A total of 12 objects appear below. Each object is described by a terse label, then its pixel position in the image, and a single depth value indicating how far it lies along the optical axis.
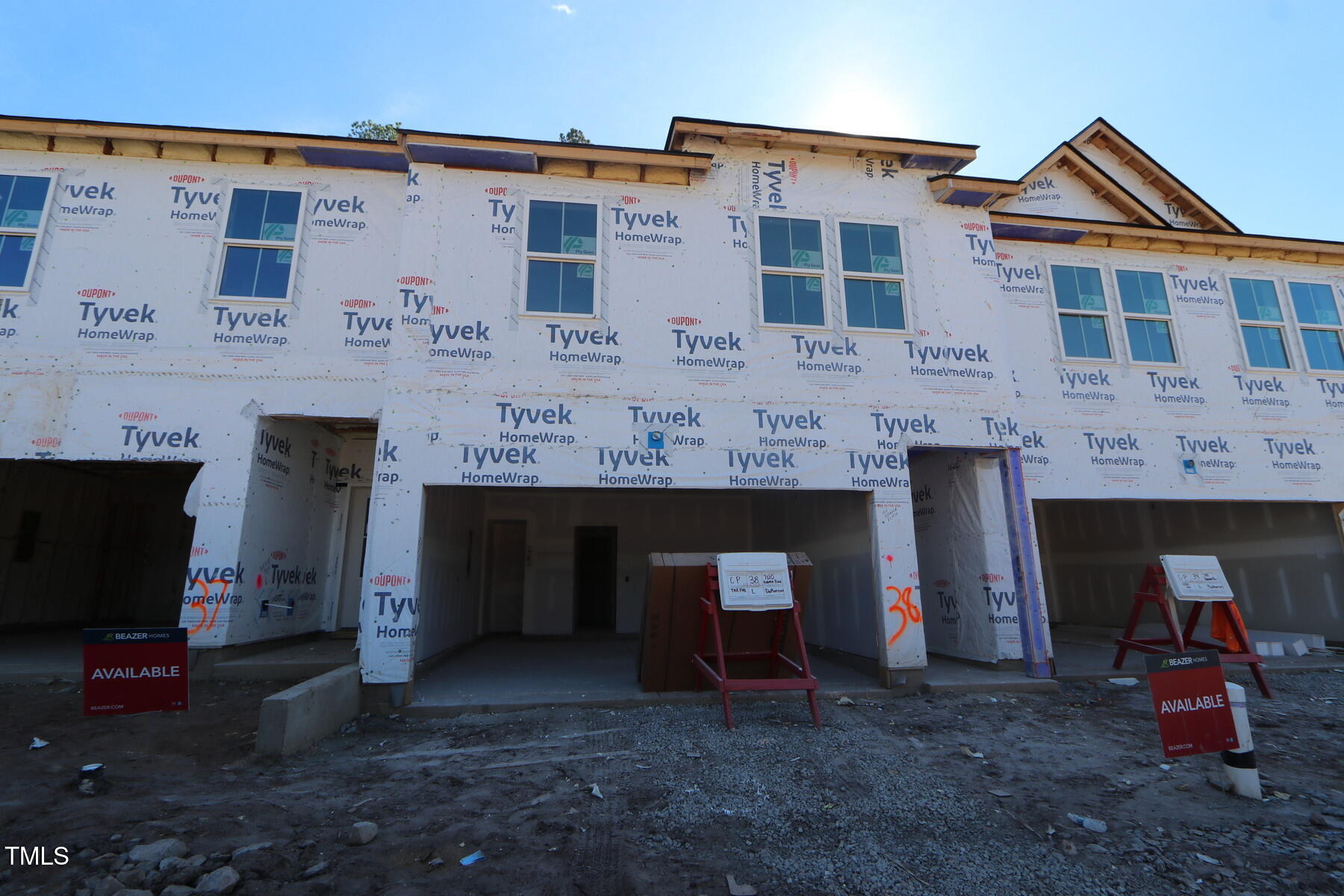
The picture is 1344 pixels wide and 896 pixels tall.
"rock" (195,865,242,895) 3.13
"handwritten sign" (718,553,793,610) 6.43
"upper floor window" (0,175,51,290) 8.02
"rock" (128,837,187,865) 3.38
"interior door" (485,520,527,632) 13.32
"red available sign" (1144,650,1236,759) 4.40
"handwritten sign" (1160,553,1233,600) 7.81
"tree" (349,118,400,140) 18.72
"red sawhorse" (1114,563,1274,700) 7.46
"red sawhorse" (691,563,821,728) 6.03
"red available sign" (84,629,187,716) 4.25
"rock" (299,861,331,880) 3.36
